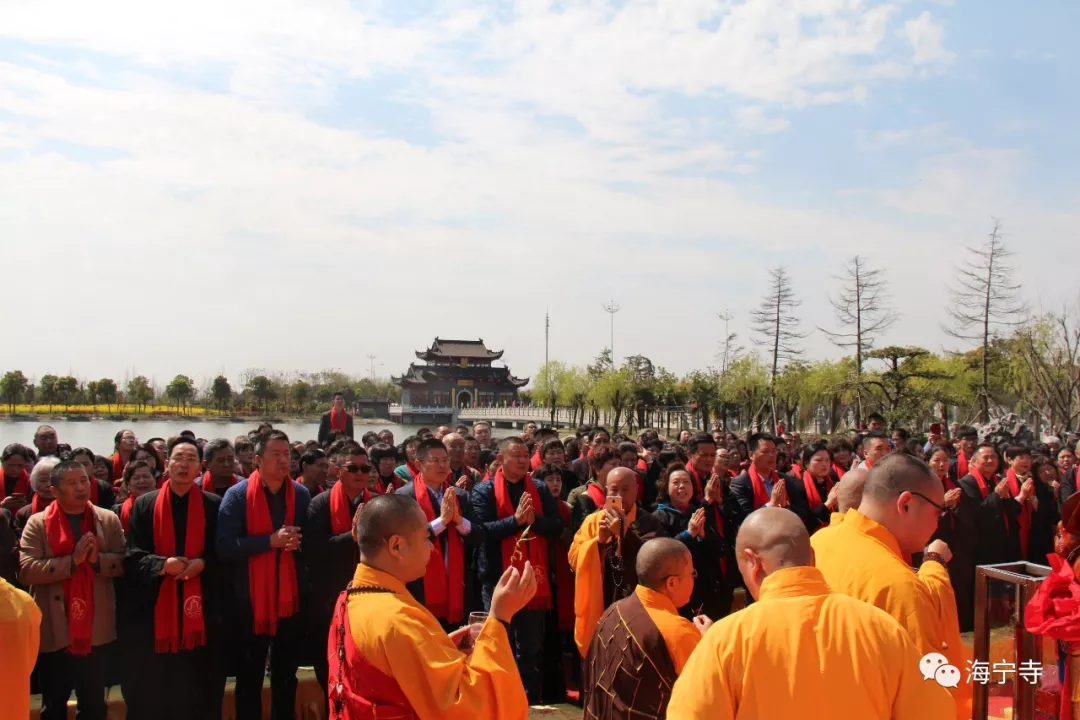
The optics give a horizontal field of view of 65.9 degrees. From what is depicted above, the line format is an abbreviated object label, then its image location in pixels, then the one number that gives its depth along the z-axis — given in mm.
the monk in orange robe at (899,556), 2750
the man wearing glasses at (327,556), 5418
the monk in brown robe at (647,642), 3342
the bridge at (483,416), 58000
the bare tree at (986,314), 26250
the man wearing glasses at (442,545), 5668
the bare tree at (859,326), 30859
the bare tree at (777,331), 35406
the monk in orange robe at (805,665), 2152
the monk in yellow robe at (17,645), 2807
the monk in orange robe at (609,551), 5152
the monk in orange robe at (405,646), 2609
